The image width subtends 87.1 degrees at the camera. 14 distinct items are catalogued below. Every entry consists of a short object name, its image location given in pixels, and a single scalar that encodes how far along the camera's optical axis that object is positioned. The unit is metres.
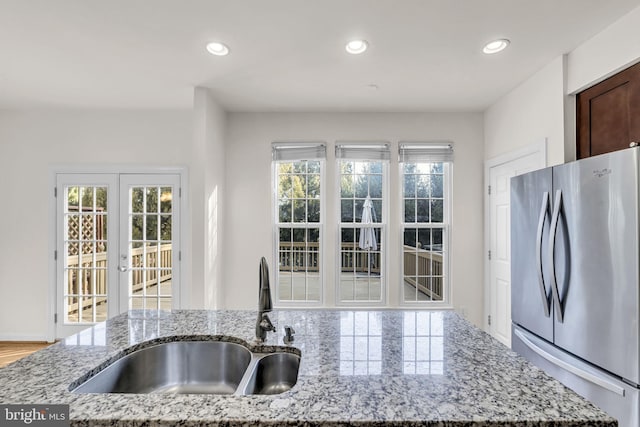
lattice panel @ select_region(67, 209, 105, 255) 3.84
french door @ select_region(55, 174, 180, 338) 3.80
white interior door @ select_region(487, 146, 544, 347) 3.34
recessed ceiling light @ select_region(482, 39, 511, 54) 2.34
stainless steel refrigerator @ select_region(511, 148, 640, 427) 1.49
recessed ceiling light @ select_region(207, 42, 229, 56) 2.36
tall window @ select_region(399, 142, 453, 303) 3.86
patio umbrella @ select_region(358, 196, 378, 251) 3.86
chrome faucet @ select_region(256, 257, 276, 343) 1.37
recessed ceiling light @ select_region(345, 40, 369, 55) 2.34
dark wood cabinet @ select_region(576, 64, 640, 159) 2.05
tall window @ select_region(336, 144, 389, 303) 3.84
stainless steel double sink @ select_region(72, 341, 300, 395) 1.26
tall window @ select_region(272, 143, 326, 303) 3.87
